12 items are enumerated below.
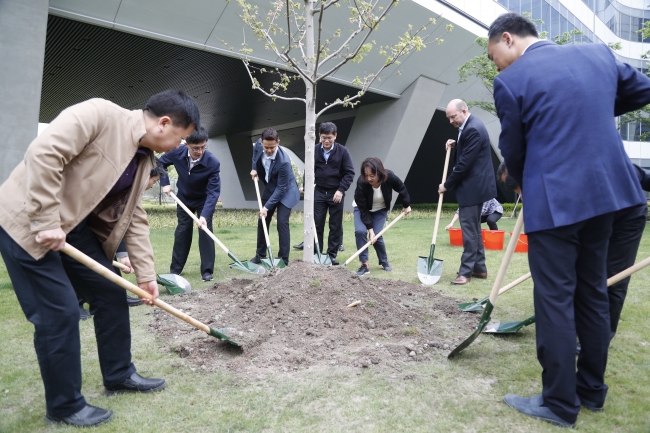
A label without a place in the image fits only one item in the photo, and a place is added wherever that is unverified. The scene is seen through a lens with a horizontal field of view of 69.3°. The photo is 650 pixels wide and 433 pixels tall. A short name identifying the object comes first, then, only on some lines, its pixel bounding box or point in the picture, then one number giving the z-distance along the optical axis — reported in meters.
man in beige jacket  1.97
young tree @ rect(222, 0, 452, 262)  4.22
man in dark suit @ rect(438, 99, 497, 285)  5.24
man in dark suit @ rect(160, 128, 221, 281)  5.51
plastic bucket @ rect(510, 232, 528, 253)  6.89
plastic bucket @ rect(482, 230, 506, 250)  7.66
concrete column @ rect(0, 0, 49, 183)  7.66
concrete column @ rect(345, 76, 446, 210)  16.17
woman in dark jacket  5.79
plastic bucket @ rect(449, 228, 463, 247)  8.47
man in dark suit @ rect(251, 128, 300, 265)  6.17
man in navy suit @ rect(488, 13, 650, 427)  2.10
